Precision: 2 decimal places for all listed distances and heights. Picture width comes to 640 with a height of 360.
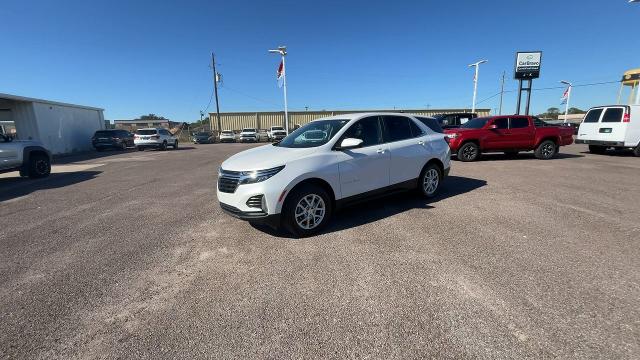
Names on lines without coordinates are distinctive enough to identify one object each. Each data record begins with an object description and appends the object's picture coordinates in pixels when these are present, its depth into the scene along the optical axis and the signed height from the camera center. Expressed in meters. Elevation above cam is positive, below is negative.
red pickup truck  11.42 -0.45
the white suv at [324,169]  3.89 -0.58
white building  18.19 +0.92
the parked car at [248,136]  33.44 -0.58
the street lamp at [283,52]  22.89 +5.92
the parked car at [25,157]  9.01 -0.69
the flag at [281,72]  23.81 +4.63
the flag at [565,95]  40.95 +3.89
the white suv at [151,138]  21.91 -0.43
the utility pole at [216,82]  40.38 +6.55
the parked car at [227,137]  34.25 -0.65
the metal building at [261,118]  45.38 +1.84
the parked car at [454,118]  17.58 +0.48
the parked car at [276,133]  34.00 -0.33
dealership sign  31.08 +6.18
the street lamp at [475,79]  29.54 +4.63
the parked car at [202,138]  34.02 -0.70
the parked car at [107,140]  21.75 -0.44
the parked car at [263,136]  36.49 -0.68
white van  11.65 -0.17
